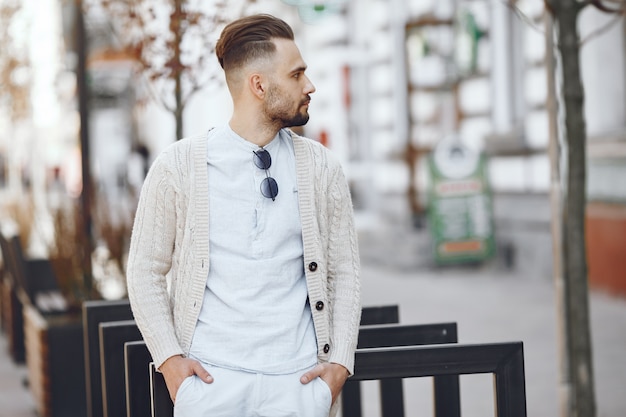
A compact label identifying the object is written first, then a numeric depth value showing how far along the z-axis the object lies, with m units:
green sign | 15.09
